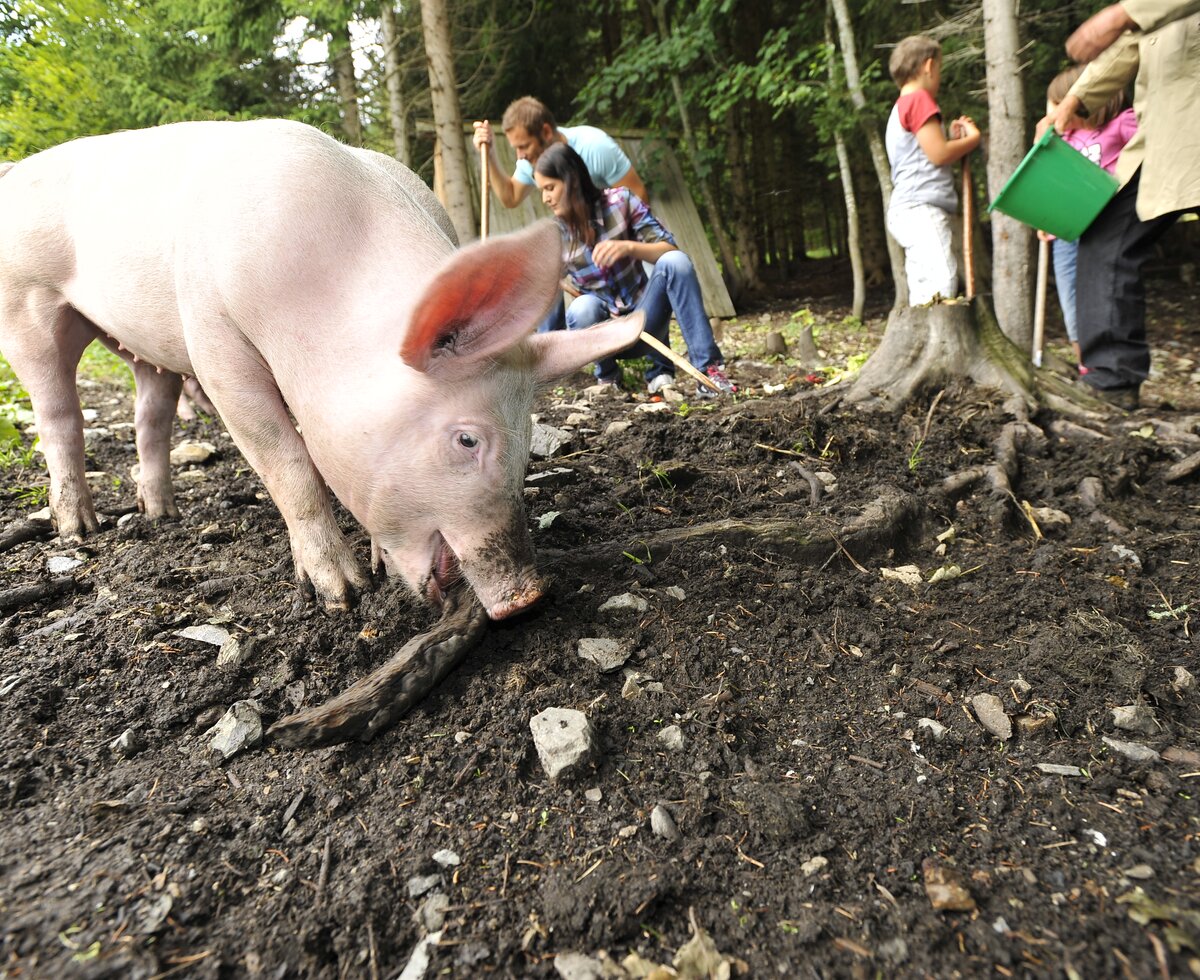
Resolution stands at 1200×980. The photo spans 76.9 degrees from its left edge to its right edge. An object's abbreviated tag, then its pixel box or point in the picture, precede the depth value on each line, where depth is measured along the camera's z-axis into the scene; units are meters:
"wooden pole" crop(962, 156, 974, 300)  4.21
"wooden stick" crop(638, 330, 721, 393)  4.31
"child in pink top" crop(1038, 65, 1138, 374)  4.72
